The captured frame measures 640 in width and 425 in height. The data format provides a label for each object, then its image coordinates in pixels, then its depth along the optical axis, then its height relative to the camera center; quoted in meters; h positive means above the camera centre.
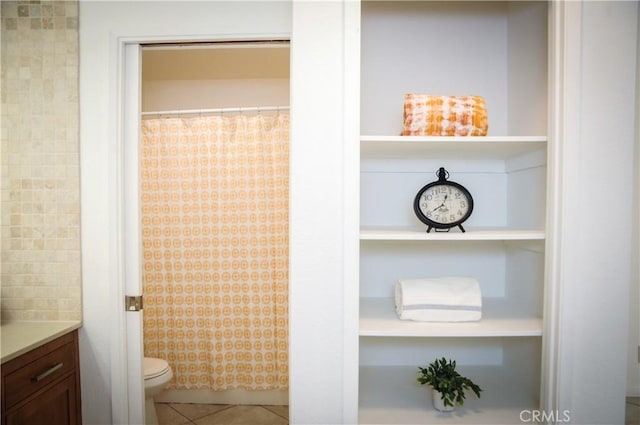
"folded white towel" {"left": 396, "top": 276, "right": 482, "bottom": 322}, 1.54 -0.38
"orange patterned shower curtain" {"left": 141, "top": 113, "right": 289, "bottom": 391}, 2.74 -0.26
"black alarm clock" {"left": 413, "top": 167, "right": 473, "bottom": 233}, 1.60 -0.01
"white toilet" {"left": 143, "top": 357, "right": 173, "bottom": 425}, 2.32 -1.04
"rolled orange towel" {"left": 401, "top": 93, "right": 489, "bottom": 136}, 1.53 +0.32
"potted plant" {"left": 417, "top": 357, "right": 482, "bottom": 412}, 1.57 -0.70
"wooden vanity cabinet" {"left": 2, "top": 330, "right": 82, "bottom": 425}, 1.44 -0.71
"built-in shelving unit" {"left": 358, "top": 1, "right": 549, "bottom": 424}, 1.86 +0.14
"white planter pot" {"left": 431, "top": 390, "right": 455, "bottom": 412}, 1.60 -0.79
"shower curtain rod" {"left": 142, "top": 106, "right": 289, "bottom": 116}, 2.72 +0.60
